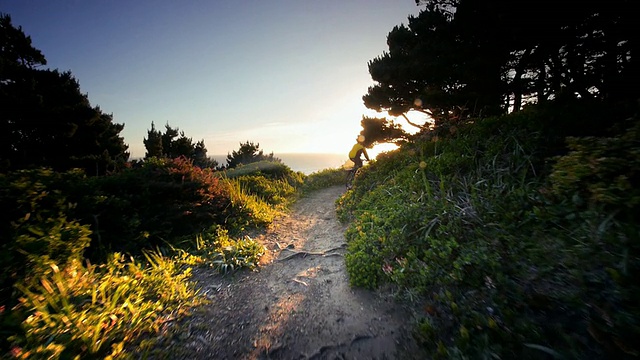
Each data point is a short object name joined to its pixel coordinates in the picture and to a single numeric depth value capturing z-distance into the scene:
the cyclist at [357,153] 10.41
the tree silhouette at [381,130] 11.39
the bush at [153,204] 4.41
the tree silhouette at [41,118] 12.30
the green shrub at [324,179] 13.12
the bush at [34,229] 2.73
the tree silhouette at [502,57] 4.99
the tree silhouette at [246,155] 29.84
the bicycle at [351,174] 10.52
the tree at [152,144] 26.56
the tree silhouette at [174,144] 27.31
